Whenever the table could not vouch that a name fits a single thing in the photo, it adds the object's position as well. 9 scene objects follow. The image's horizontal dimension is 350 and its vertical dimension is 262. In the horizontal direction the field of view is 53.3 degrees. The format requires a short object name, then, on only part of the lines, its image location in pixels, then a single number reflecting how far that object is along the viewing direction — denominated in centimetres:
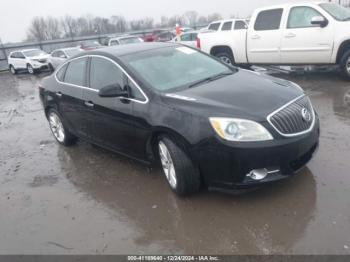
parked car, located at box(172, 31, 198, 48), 1939
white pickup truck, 814
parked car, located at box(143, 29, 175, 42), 2925
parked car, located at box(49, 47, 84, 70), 1803
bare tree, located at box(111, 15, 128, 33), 6028
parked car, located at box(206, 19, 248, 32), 1695
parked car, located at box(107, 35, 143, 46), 2123
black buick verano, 340
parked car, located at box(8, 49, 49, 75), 2025
